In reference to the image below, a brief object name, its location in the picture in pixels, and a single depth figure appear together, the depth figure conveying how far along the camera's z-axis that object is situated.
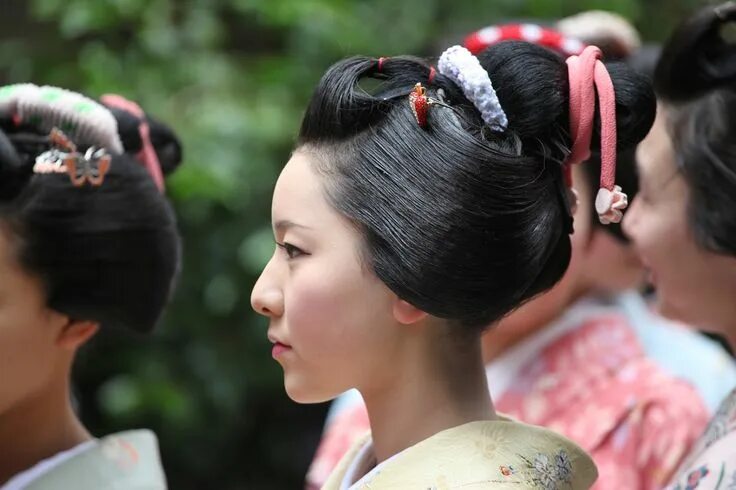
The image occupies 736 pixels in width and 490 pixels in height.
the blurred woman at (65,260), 2.42
